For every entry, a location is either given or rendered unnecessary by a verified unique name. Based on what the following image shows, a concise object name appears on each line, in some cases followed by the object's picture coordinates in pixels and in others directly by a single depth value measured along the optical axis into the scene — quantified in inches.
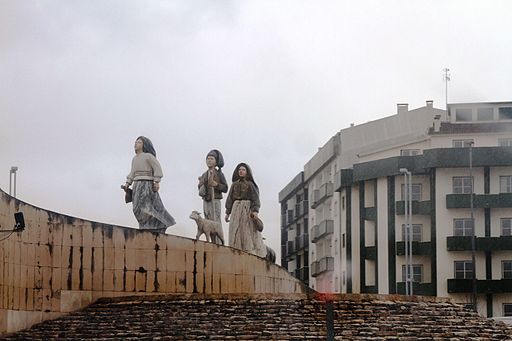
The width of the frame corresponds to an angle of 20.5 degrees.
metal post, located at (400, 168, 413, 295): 2443.4
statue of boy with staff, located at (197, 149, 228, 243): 1465.3
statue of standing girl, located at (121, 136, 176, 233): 1364.4
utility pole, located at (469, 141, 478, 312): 2436.5
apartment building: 2566.4
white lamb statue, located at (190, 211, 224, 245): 1440.7
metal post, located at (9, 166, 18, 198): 1715.1
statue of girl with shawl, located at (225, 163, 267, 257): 1481.3
